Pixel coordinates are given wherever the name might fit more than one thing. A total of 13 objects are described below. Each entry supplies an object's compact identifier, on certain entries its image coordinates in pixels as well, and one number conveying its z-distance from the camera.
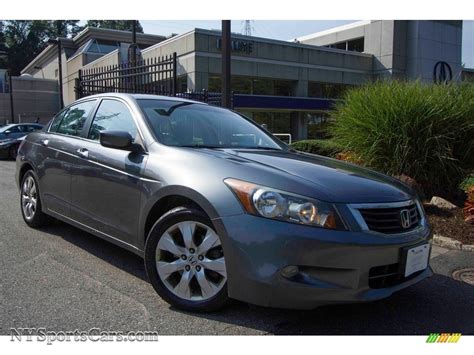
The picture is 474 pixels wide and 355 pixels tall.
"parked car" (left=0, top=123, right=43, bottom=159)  17.28
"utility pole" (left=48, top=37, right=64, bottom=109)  26.59
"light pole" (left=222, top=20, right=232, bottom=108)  9.01
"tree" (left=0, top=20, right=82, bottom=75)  76.44
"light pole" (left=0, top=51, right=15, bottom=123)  31.24
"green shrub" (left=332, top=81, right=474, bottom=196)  7.25
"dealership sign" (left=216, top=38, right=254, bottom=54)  28.39
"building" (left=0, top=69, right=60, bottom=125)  43.25
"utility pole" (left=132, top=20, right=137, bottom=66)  17.66
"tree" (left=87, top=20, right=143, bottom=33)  68.62
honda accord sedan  2.92
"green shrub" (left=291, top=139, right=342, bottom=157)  8.69
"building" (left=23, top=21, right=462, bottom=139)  27.31
